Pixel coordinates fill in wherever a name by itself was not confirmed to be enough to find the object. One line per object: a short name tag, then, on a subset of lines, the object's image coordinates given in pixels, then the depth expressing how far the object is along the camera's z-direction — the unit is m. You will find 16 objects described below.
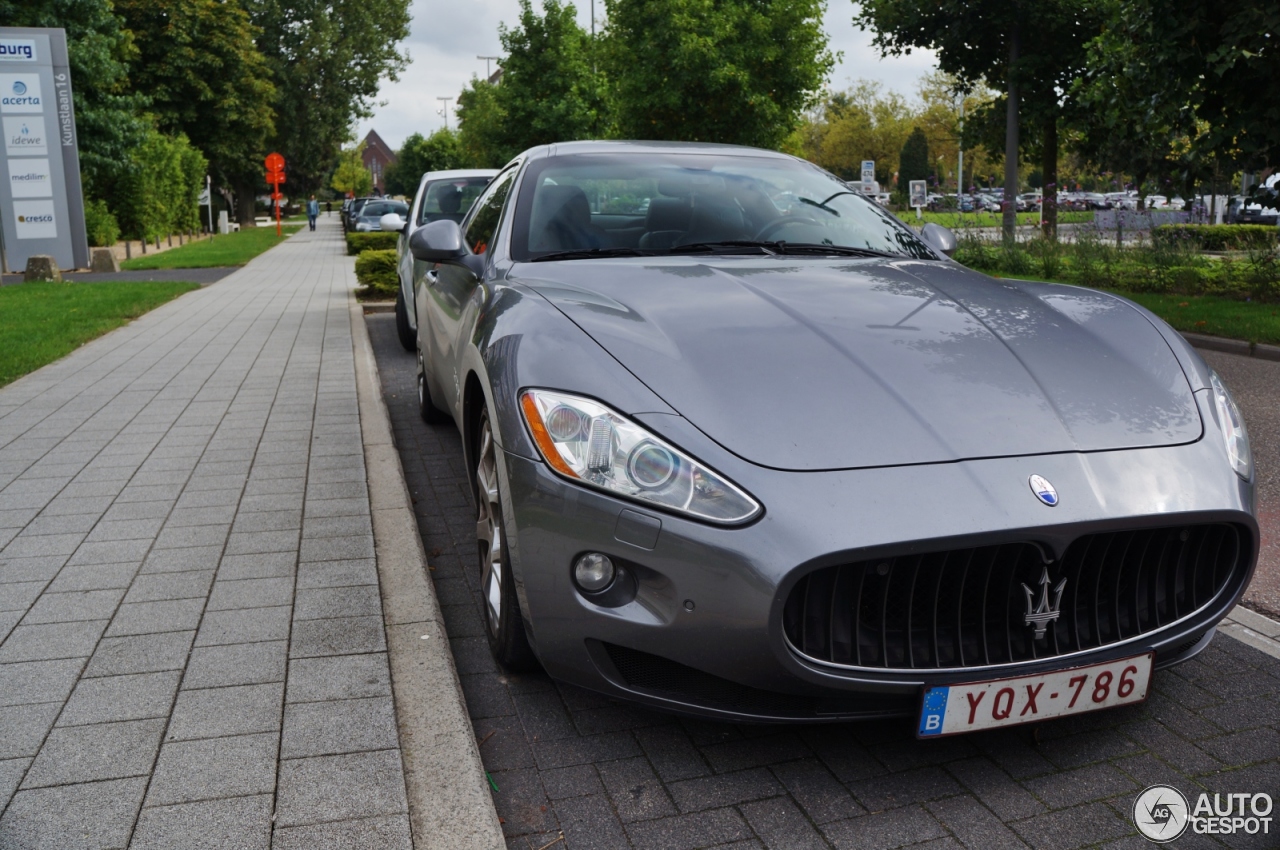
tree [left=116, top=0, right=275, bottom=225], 38.16
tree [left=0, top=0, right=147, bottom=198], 23.03
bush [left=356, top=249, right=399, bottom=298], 14.83
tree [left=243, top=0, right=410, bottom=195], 53.81
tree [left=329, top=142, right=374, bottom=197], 109.25
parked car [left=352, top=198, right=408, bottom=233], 38.09
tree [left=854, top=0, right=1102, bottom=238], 18.83
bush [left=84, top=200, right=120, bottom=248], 24.80
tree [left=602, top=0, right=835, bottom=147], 24.05
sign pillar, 19.20
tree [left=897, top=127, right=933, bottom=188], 73.12
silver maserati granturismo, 2.39
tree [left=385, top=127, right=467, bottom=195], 80.25
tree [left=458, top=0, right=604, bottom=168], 34.22
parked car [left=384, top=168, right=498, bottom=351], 10.34
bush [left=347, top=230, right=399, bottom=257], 22.76
